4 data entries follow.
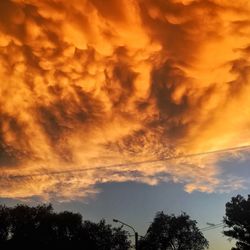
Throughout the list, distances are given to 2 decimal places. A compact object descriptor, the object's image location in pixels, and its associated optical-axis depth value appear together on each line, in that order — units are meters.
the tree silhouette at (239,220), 49.71
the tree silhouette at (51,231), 46.14
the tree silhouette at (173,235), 56.18
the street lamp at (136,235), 23.26
